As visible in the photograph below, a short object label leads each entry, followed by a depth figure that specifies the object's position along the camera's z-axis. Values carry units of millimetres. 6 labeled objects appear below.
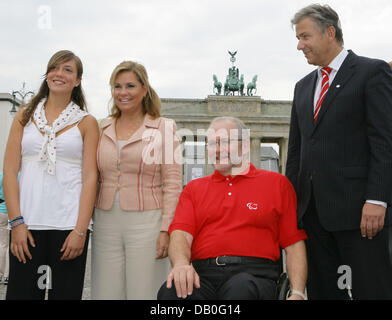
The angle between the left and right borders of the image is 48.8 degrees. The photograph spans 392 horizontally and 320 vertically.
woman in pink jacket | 2842
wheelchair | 2494
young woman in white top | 2682
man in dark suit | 2557
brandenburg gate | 38688
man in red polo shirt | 2473
